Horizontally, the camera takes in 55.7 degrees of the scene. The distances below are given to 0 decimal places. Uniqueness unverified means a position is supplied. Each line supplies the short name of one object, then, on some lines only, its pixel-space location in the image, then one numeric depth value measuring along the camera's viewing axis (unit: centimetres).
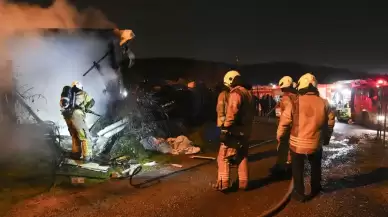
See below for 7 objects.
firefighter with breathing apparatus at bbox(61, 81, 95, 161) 819
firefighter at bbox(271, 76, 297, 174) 768
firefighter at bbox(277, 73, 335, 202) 580
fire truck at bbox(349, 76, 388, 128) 1638
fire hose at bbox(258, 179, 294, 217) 544
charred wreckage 779
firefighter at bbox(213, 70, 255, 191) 623
